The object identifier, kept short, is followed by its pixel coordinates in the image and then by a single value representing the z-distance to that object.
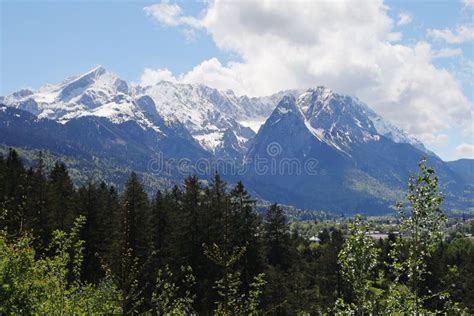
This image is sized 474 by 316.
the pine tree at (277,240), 84.38
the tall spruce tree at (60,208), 60.38
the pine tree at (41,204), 59.88
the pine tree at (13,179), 69.19
